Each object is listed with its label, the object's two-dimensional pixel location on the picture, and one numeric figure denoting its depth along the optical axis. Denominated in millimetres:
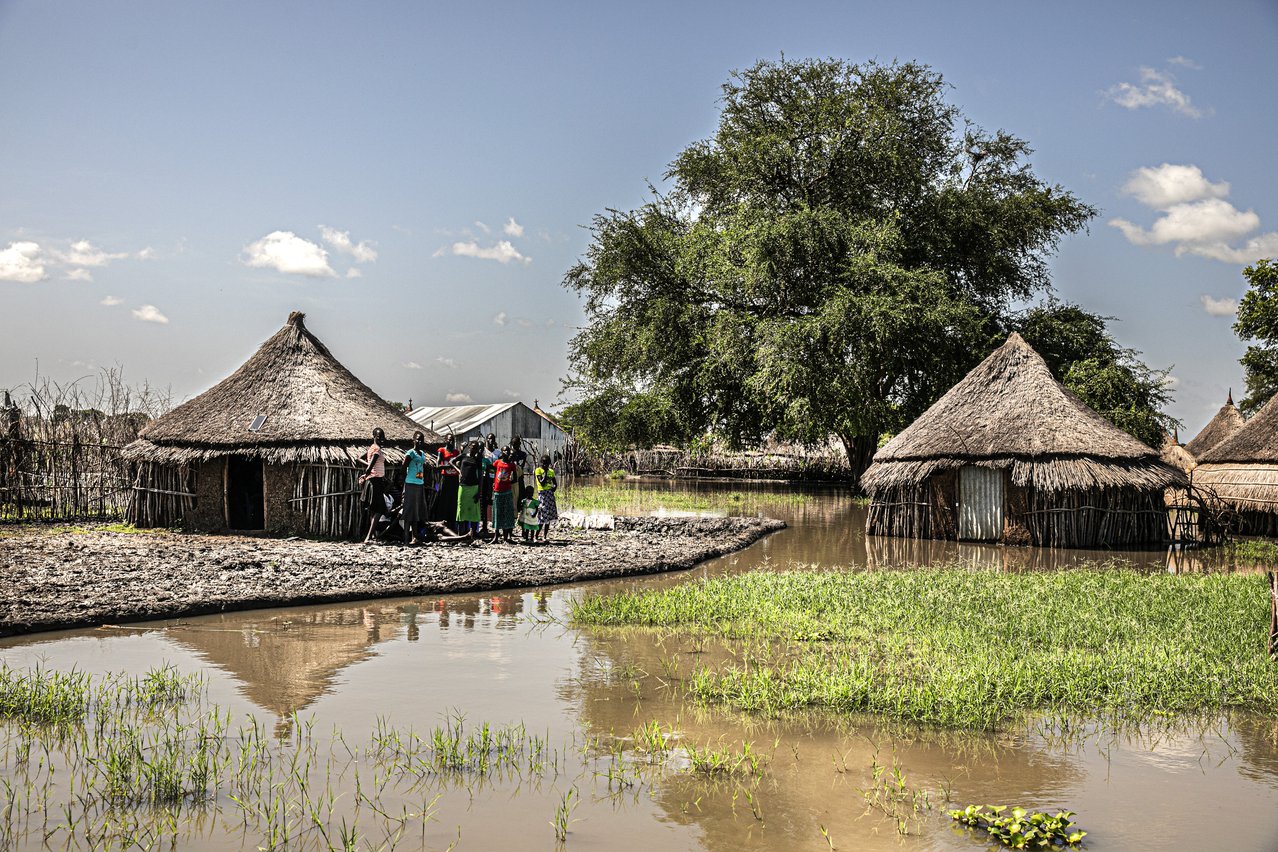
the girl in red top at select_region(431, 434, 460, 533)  16438
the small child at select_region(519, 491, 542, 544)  15695
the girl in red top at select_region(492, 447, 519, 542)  15062
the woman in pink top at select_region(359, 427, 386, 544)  14555
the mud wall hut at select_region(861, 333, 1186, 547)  17484
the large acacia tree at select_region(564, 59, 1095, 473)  26438
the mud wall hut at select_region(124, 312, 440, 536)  15883
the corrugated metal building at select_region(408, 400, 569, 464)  44375
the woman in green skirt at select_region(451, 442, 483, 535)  14859
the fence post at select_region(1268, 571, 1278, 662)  7500
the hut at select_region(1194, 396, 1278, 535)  20250
